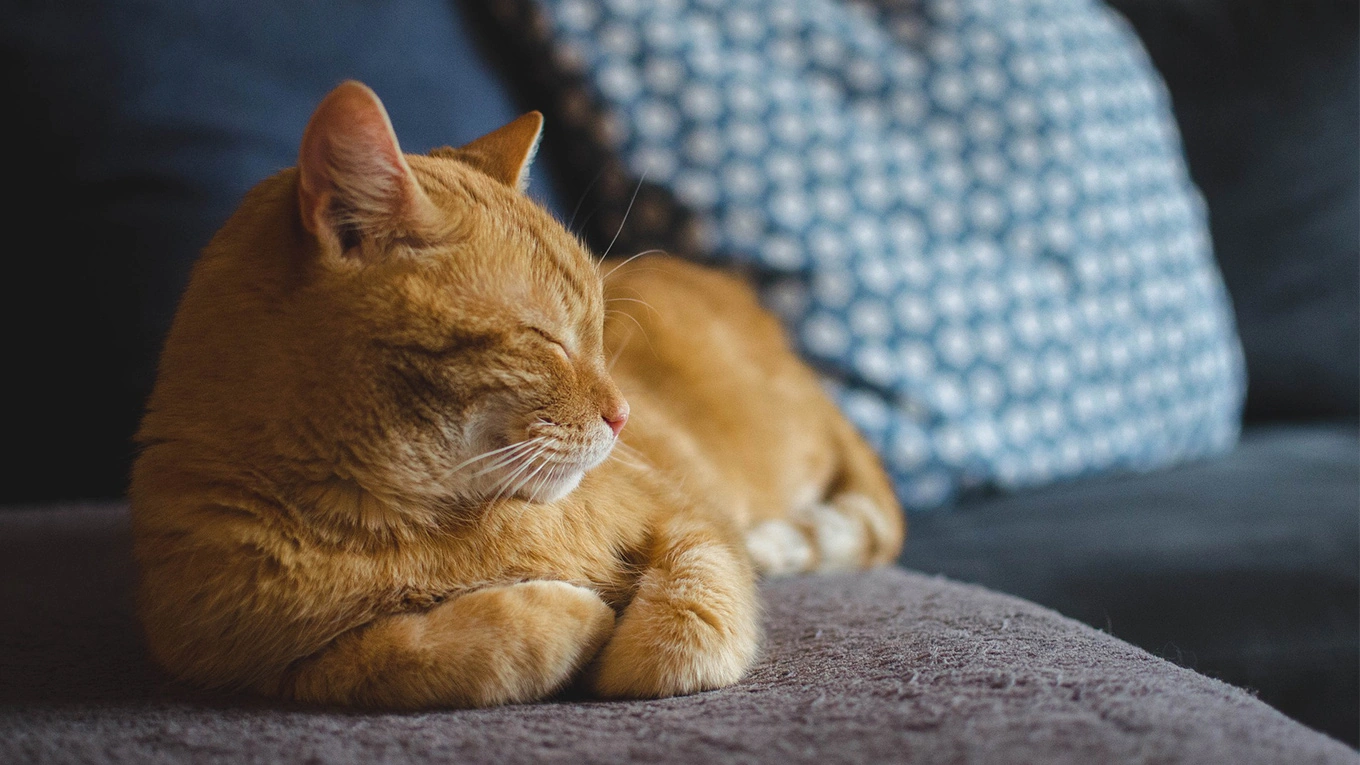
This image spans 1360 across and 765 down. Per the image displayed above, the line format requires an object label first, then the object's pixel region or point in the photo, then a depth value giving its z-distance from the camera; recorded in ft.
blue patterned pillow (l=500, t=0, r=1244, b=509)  5.48
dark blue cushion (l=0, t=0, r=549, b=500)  4.22
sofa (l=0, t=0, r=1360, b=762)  2.18
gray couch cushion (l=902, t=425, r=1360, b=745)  3.96
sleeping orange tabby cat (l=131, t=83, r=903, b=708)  2.52
